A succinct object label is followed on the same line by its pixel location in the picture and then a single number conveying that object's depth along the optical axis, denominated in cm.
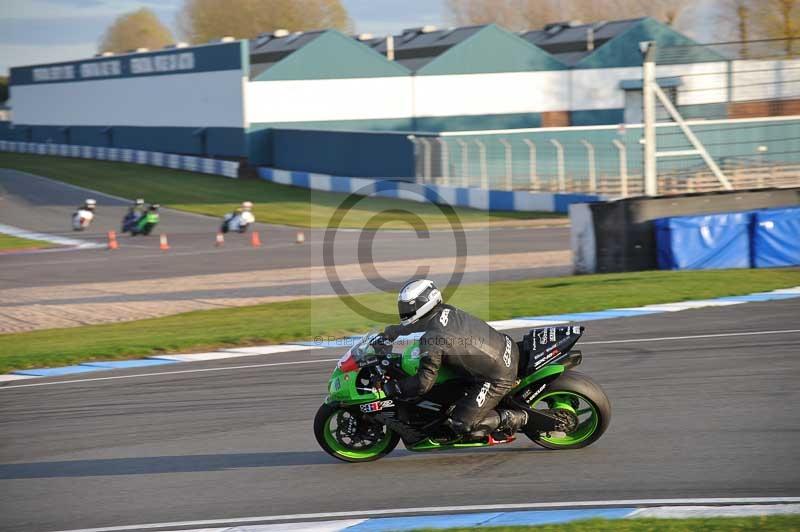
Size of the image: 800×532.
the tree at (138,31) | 15538
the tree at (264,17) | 13062
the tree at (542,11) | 10375
